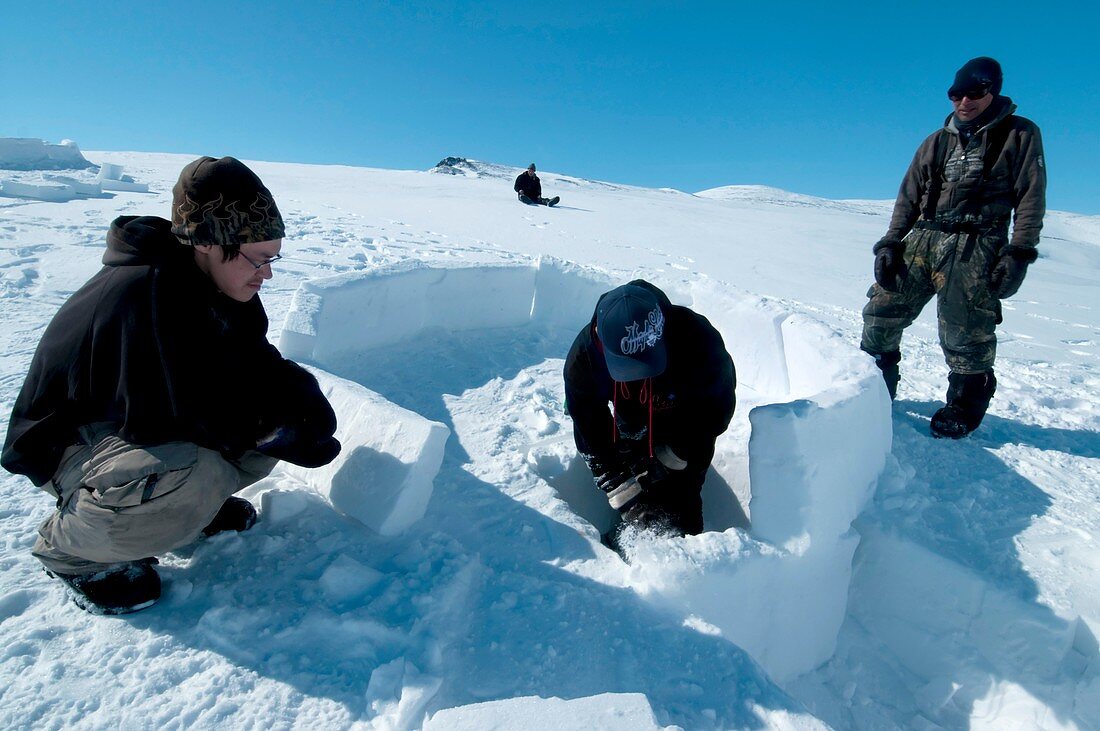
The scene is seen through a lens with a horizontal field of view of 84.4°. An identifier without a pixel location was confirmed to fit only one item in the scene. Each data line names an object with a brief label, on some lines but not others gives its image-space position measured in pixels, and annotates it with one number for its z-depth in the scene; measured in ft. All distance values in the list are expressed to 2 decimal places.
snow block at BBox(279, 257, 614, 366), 11.24
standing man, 10.01
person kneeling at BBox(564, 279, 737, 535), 8.07
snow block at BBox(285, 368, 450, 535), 6.86
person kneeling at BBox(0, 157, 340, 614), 5.18
